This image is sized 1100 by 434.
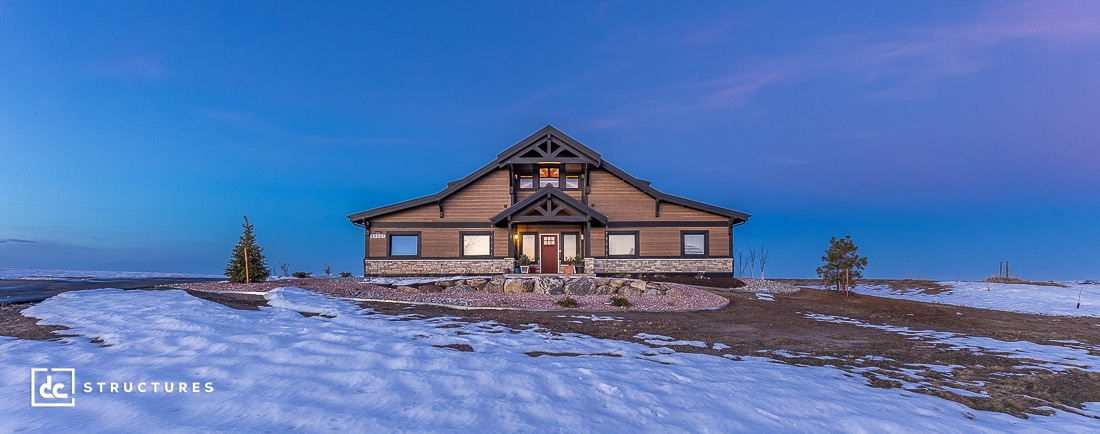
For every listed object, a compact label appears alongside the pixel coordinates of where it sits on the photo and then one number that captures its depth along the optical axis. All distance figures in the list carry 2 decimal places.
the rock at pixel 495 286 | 17.55
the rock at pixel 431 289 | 16.50
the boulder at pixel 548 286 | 16.92
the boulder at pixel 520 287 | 17.19
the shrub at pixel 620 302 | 13.56
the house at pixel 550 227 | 23.05
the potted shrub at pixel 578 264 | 22.02
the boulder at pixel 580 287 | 16.73
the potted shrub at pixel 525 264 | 22.42
